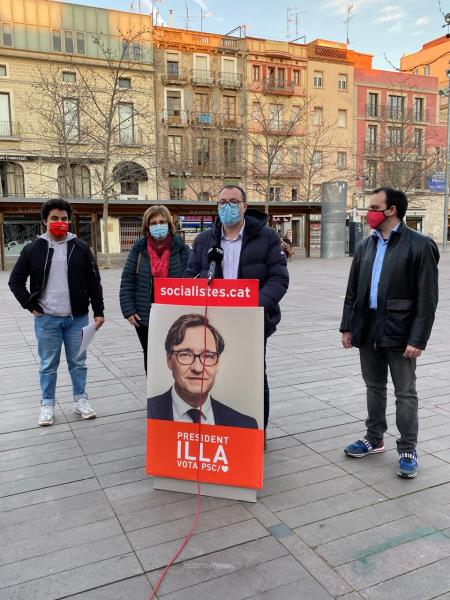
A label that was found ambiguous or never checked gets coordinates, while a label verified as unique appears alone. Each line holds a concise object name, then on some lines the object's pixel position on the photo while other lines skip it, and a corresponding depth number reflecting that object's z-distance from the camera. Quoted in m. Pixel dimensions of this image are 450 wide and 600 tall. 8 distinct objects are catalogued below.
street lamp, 32.25
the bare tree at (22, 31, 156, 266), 26.13
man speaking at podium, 3.35
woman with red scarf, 4.25
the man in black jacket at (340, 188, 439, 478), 3.18
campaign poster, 2.96
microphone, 3.38
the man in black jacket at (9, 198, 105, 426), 4.20
